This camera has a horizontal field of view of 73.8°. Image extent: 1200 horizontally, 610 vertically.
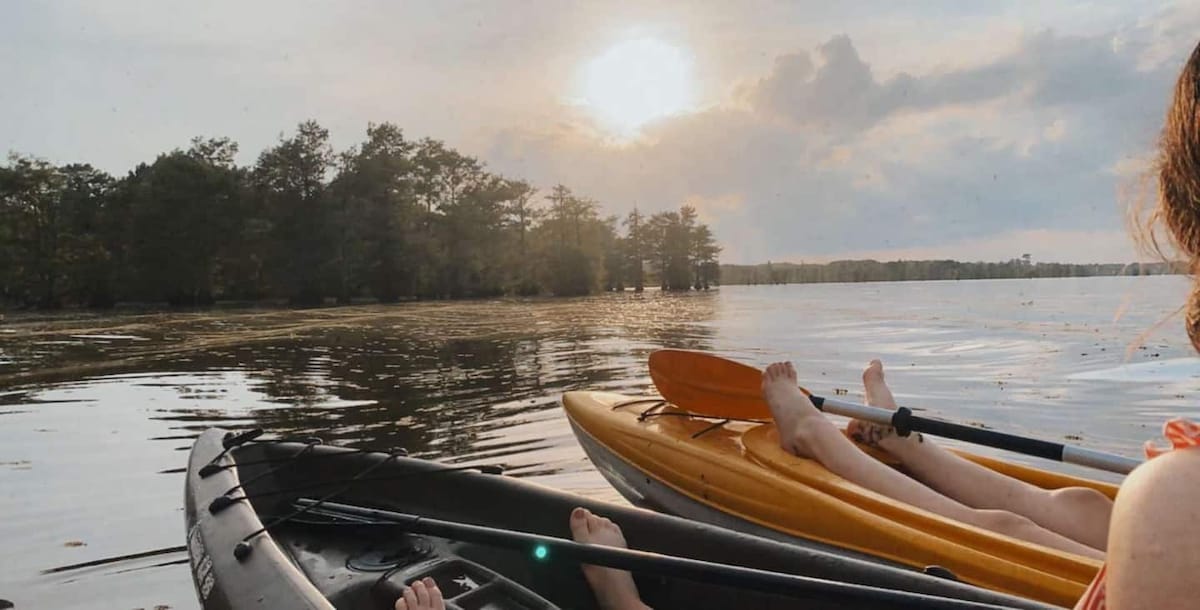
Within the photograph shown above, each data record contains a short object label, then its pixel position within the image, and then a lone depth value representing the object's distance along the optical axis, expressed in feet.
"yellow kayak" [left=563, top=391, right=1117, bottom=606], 8.39
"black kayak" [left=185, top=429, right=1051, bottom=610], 7.23
